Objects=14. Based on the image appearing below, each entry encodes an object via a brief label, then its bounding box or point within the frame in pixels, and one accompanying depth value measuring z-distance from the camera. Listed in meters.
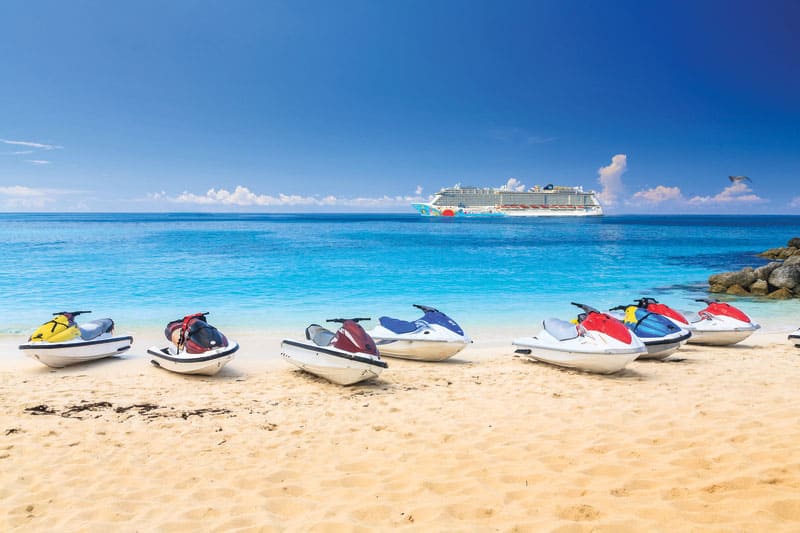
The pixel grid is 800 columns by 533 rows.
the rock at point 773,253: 33.88
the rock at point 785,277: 18.09
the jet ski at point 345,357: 7.00
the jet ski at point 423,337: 8.90
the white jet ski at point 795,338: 9.95
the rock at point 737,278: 18.92
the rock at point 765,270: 18.98
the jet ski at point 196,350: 7.54
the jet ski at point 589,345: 7.55
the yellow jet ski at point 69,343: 7.94
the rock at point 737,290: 18.52
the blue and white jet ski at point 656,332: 8.65
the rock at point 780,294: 17.52
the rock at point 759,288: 18.23
